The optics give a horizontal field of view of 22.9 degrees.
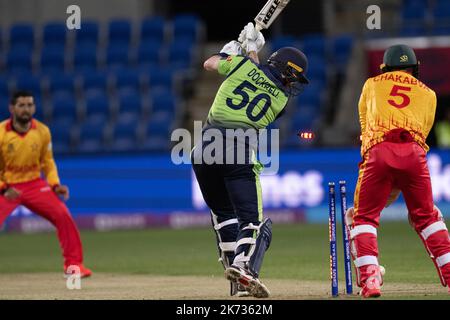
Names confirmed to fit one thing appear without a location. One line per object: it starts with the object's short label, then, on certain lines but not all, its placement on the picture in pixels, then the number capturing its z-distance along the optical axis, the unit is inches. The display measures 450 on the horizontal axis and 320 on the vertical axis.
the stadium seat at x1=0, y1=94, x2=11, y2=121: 936.3
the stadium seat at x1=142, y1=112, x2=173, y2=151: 898.1
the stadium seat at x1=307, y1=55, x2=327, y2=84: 923.4
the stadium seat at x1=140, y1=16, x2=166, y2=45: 1016.9
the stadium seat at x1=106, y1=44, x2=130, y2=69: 1002.7
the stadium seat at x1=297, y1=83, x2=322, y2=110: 915.4
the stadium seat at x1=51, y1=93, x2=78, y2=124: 954.1
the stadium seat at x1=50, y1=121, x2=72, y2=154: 927.0
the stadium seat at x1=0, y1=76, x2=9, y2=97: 965.8
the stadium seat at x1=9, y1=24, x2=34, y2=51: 1033.2
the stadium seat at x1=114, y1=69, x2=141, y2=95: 961.5
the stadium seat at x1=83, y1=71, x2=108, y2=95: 965.8
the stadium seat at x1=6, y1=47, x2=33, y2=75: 1015.6
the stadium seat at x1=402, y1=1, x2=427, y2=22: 948.0
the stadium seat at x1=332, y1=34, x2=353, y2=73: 938.7
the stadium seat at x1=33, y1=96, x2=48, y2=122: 949.2
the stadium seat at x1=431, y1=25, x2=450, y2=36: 907.4
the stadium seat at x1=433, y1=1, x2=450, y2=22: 937.5
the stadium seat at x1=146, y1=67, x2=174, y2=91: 960.9
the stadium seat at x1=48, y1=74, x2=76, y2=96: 973.2
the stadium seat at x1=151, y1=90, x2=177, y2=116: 939.3
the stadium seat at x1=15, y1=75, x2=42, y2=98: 971.9
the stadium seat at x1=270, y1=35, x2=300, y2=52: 945.4
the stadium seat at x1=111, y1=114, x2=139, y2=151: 916.6
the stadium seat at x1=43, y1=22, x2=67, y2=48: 1029.8
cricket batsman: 381.4
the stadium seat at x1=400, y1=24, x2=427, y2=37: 911.0
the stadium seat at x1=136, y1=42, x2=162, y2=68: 999.6
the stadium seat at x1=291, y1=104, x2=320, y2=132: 882.1
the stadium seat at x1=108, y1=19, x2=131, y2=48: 1019.9
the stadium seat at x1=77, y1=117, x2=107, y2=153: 926.4
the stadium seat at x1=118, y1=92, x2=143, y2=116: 944.3
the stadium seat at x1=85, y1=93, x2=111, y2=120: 951.6
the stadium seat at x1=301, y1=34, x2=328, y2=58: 946.1
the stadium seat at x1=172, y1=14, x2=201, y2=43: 1011.3
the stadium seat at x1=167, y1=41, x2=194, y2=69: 988.6
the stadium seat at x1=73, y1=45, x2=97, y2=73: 1005.8
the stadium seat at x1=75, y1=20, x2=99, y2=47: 1023.6
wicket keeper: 369.1
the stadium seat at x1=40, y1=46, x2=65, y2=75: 1011.9
